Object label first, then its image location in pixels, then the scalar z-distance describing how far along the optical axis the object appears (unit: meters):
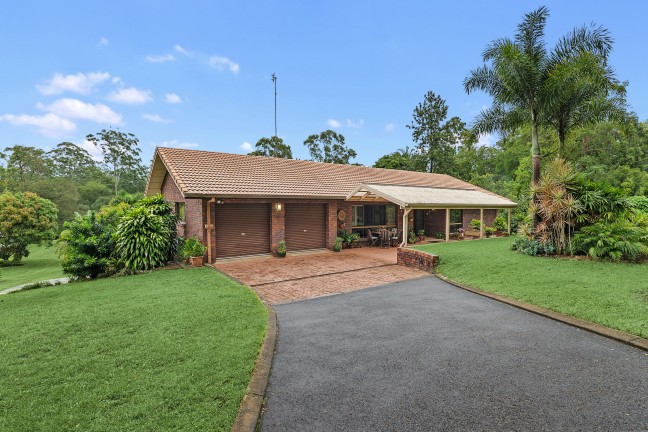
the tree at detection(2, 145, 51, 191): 41.03
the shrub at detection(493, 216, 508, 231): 20.44
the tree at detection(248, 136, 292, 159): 43.06
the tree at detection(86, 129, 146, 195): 50.84
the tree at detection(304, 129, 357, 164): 48.34
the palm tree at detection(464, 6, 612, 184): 11.84
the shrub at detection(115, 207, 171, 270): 10.80
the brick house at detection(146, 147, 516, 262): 12.54
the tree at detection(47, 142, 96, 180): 51.67
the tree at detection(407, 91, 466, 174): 41.62
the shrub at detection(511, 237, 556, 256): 11.13
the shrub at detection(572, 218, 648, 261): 9.42
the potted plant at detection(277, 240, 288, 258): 13.48
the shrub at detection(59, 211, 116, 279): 10.68
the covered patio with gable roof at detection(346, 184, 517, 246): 14.37
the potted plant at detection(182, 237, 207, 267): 11.48
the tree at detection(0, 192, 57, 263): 19.52
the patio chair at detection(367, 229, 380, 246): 16.70
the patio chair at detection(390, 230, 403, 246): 16.91
